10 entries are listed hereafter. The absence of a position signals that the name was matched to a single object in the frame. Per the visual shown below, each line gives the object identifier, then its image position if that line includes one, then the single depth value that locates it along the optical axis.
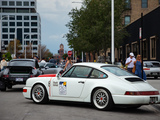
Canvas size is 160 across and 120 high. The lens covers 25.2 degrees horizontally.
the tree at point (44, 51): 146.20
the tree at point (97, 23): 39.34
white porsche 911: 9.23
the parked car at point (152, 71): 28.22
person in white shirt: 17.27
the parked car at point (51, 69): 25.45
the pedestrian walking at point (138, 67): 15.64
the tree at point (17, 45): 115.79
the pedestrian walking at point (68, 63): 19.87
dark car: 16.34
